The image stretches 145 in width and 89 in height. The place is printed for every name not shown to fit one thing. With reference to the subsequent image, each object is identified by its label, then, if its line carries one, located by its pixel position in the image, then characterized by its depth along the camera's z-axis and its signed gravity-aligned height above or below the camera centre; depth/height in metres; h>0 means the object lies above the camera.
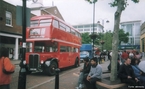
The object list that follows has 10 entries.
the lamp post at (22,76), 3.62 -1.00
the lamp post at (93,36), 11.18 +1.09
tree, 4.20 +0.29
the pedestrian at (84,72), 4.41 -1.09
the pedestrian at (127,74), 3.71 -1.00
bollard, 3.69 -1.12
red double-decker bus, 6.94 +0.16
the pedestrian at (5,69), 2.62 -0.55
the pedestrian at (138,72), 3.89 -0.95
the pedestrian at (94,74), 4.01 -1.04
